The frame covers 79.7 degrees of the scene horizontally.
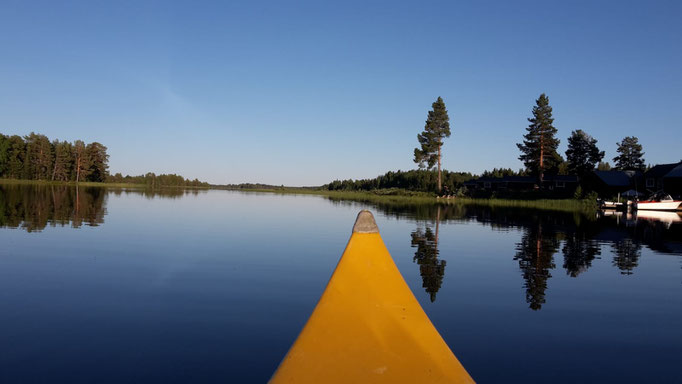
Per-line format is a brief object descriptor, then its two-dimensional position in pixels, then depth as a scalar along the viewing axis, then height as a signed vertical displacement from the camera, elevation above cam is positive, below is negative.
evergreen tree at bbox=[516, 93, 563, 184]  65.69 +8.79
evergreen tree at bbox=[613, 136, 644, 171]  80.50 +8.61
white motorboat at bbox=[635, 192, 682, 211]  47.94 -0.67
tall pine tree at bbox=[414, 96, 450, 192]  71.19 +10.07
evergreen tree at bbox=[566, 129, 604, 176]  69.76 +7.58
